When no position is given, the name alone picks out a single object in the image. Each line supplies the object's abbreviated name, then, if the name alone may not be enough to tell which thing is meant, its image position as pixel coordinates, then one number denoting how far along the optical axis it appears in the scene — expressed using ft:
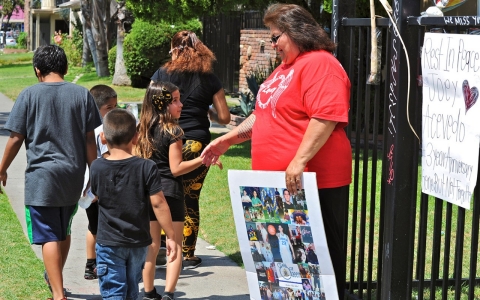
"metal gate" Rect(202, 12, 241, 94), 75.05
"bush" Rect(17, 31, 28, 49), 244.83
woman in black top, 20.40
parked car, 282.97
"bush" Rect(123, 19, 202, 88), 78.28
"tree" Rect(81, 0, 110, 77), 103.81
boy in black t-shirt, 15.17
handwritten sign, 12.22
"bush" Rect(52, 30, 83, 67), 143.54
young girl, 17.79
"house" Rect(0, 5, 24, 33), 337.45
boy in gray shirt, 17.04
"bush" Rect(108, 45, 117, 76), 94.63
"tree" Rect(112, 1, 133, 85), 86.02
